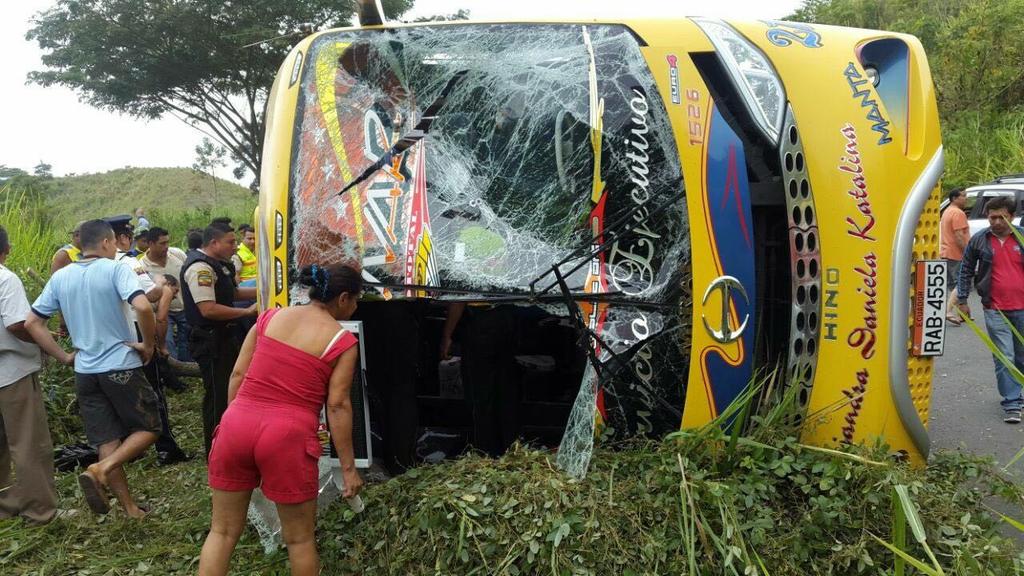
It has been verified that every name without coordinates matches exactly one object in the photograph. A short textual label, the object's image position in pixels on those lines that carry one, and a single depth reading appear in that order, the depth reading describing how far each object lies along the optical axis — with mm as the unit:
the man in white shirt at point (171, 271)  7141
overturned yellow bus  3143
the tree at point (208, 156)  31658
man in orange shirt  8727
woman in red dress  2857
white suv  10789
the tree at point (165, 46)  17500
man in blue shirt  4227
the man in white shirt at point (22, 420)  4191
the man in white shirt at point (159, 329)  5266
